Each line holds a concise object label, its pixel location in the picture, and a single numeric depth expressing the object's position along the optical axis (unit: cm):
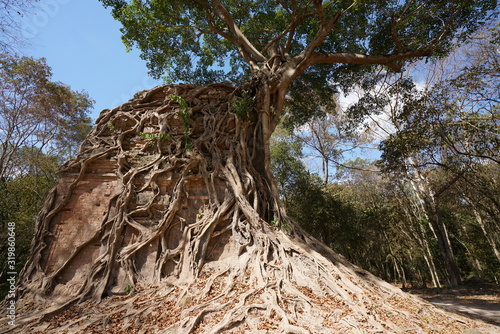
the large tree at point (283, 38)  661
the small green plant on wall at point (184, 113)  544
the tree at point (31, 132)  709
